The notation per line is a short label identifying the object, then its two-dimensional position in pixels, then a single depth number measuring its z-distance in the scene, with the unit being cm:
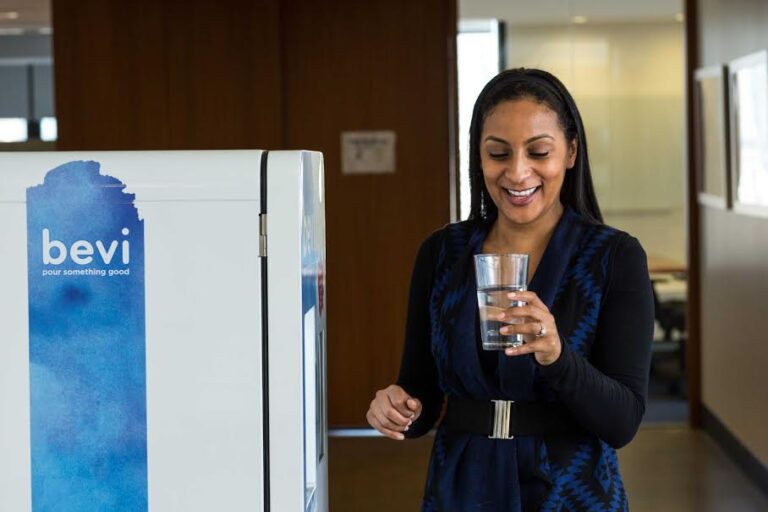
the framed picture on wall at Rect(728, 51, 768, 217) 572
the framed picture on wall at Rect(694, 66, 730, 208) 657
